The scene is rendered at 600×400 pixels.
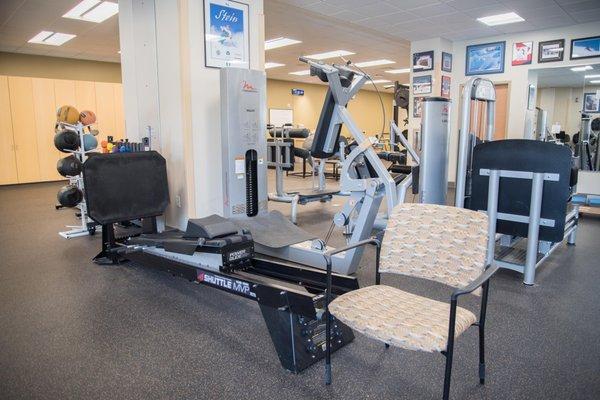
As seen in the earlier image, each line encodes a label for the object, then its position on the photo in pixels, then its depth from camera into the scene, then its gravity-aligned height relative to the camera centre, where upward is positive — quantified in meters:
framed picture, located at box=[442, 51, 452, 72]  8.09 +1.56
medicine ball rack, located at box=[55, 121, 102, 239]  4.81 -0.80
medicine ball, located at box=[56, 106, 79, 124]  5.12 +0.32
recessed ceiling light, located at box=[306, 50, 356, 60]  9.70 +2.10
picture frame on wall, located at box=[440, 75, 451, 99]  8.20 +1.07
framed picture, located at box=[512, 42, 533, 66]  7.44 +1.59
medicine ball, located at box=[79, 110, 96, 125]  5.09 +0.28
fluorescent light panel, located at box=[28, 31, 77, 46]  7.63 +2.01
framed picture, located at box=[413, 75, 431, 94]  8.16 +1.12
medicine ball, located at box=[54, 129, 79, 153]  4.75 -0.01
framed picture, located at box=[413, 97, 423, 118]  8.45 +0.67
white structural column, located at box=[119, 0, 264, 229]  4.21 +0.55
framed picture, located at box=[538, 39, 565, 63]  7.09 +1.57
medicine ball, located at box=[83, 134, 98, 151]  4.94 -0.03
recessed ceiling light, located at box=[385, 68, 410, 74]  12.89 +2.21
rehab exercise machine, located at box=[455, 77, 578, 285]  3.10 -0.40
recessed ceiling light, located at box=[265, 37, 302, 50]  8.41 +2.07
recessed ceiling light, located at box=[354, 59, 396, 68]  11.28 +2.17
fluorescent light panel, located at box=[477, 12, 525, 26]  6.54 +2.00
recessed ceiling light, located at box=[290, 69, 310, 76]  12.74 +2.15
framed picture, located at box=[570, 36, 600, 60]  6.76 +1.54
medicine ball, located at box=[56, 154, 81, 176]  4.79 -0.32
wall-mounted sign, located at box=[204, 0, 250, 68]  4.30 +1.16
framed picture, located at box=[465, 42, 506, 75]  7.79 +1.58
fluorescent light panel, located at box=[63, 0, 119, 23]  5.96 +2.01
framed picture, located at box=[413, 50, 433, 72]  8.07 +1.58
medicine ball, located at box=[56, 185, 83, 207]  4.76 -0.67
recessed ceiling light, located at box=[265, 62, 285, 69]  11.30 +2.11
